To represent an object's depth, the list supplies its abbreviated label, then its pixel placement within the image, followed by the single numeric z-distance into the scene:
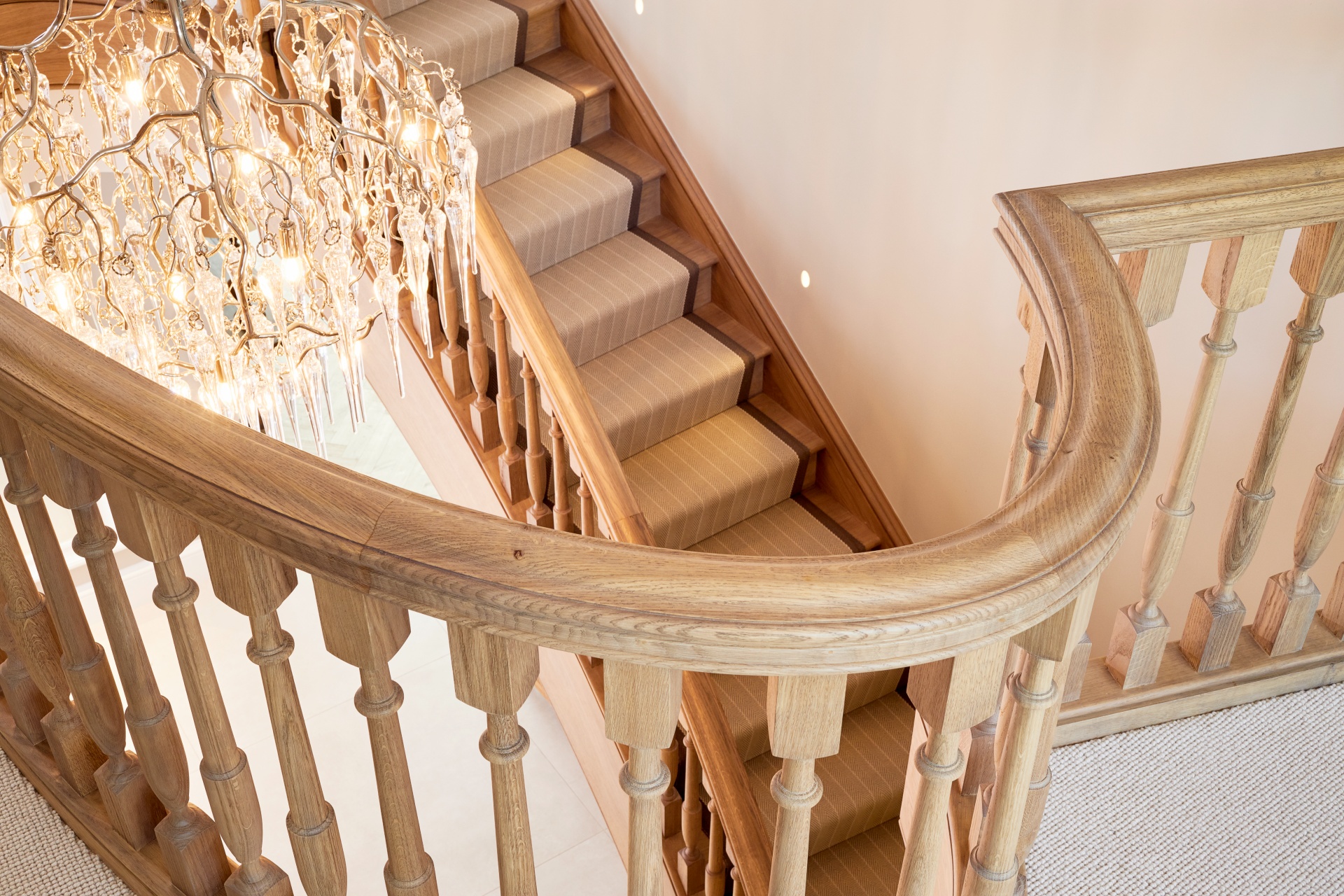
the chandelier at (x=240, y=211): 2.03
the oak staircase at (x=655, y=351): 3.82
